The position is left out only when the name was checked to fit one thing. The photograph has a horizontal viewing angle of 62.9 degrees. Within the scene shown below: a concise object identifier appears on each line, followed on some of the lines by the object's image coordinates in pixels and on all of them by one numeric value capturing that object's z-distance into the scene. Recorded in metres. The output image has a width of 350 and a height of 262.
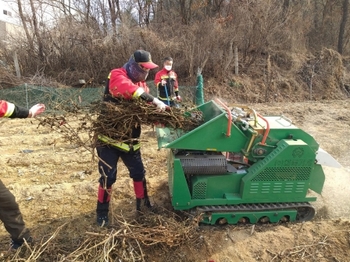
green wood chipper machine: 3.53
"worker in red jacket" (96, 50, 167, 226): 3.28
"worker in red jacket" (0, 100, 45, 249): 2.81
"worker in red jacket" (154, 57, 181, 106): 6.57
